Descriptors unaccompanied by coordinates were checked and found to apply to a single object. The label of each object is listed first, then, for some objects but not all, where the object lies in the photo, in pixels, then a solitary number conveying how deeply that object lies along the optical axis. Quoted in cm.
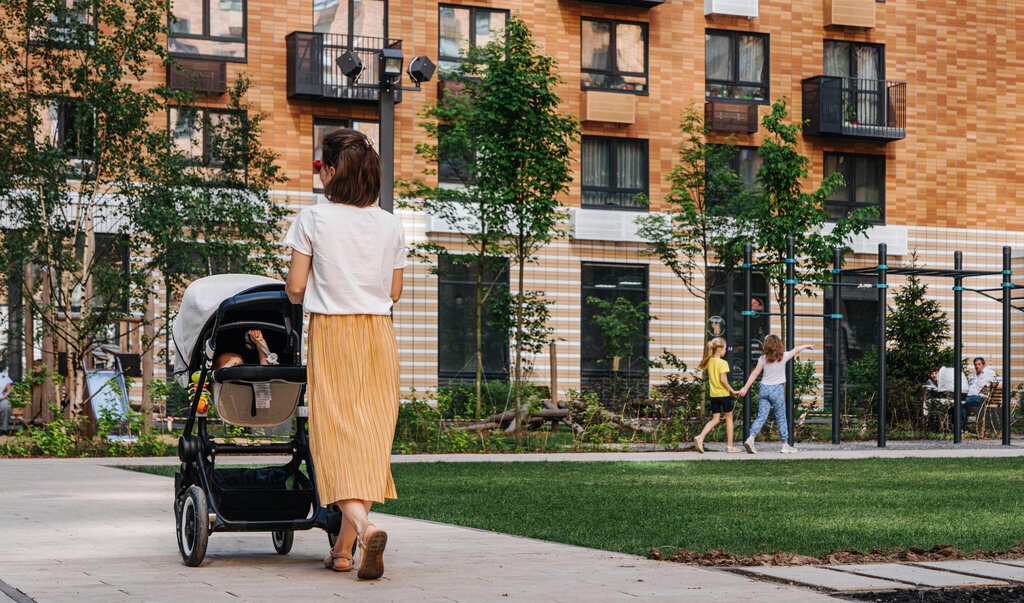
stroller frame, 718
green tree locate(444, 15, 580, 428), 2453
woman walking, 680
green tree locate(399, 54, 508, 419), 2552
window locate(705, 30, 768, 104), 3712
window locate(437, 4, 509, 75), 3406
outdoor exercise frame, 2212
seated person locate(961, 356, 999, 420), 2797
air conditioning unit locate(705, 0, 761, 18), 3666
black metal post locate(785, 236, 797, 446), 2200
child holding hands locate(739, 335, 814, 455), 2058
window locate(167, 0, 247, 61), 3188
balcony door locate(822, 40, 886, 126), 3738
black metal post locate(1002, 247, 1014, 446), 2382
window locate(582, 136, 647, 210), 3578
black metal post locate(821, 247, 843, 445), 2277
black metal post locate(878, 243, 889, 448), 2264
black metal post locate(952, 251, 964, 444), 2353
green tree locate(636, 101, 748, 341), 3216
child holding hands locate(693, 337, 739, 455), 2080
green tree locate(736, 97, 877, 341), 2581
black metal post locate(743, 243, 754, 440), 2190
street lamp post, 1491
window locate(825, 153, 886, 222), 3828
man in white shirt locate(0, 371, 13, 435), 2595
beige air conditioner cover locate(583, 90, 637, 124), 3503
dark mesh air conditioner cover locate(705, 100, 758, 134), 3641
